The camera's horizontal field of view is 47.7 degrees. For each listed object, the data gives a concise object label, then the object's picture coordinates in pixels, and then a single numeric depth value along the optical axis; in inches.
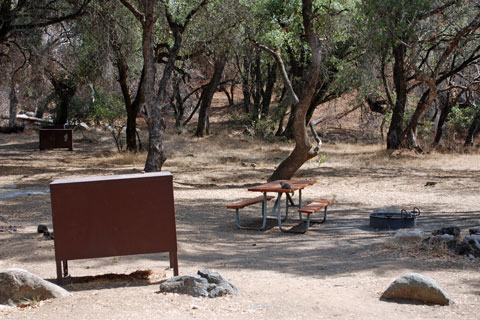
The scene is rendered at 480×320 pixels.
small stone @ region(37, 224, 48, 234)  283.1
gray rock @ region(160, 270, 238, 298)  180.9
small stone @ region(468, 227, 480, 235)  259.9
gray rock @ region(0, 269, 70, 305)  176.6
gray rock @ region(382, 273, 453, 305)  173.9
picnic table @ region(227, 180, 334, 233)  330.6
